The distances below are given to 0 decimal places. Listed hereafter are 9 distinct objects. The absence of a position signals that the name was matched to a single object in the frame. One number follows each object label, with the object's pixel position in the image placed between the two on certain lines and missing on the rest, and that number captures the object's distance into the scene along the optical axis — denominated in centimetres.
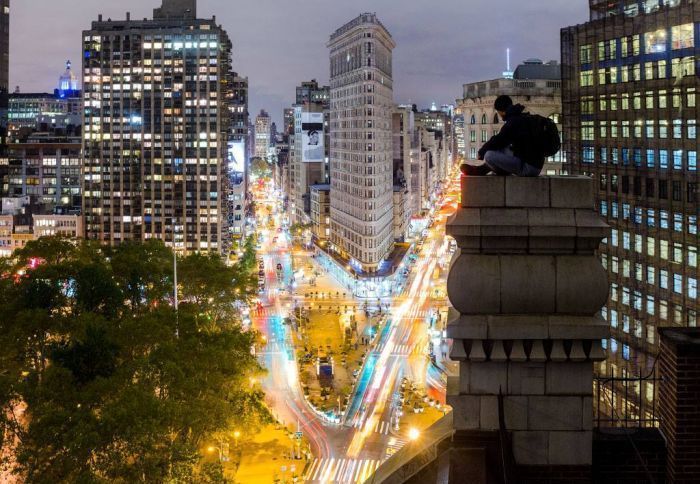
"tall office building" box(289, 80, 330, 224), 18812
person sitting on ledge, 991
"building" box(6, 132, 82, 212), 19550
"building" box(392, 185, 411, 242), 15541
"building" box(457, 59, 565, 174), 7381
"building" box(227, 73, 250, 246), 17262
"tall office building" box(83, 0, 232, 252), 14850
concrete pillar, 945
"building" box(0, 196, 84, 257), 13775
